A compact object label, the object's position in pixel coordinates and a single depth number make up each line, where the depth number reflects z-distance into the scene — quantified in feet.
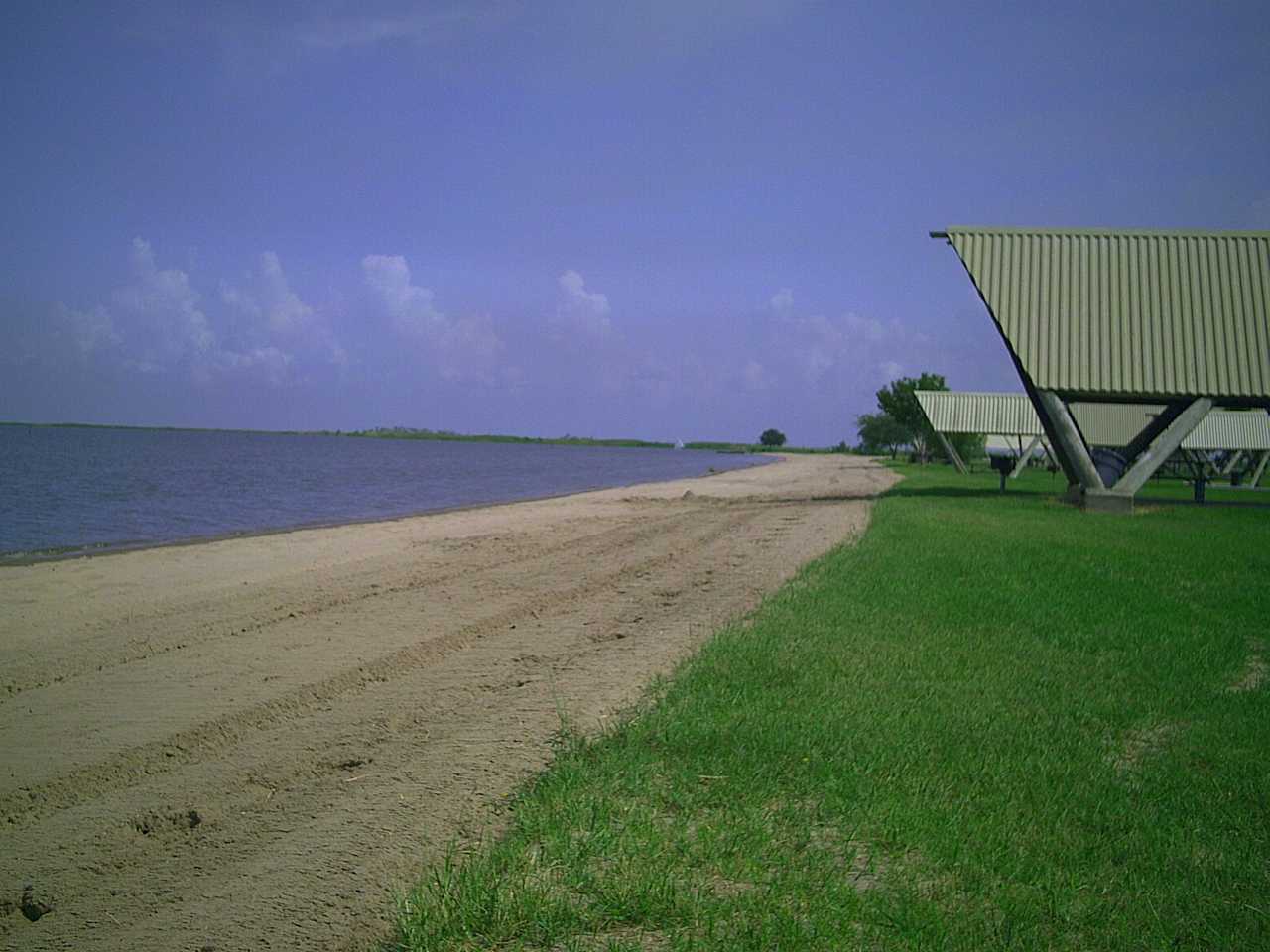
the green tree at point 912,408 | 271.49
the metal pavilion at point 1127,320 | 70.85
